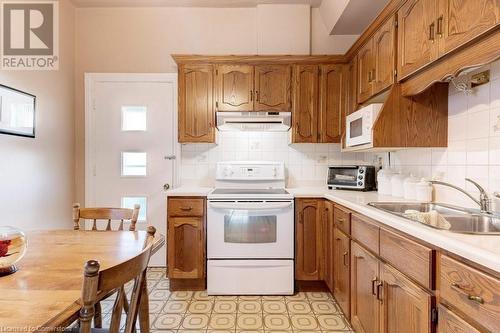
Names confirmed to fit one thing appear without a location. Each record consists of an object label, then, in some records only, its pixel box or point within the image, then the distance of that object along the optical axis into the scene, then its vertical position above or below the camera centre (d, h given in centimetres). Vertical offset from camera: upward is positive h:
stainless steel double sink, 134 -27
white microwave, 196 +32
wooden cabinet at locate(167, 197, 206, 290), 245 -66
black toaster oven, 255 -12
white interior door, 303 +23
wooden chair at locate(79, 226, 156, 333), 69 -33
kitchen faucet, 140 -18
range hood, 271 +44
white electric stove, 241 -69
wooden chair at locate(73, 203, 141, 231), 176 -32
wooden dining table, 71 -39
